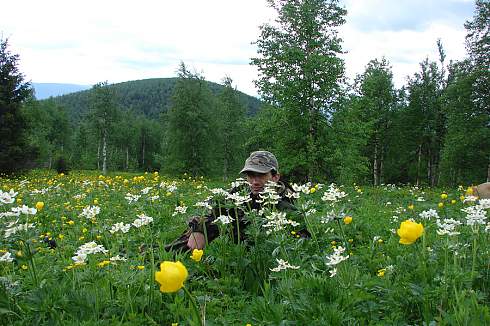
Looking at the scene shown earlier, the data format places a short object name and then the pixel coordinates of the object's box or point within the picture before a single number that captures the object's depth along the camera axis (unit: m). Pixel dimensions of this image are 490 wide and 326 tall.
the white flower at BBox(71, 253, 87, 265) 2.61
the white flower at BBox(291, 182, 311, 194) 3.27
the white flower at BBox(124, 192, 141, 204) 3.75
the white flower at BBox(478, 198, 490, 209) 2.79
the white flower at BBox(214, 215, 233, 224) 3.42
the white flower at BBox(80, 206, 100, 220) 3.08
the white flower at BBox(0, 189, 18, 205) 2.50
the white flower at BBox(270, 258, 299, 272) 2.73
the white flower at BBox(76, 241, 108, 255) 2.69
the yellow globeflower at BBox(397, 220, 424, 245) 2.16
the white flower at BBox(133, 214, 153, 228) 3.11
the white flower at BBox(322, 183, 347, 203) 3.04
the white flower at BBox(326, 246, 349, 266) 2.37
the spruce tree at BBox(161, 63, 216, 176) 35.34
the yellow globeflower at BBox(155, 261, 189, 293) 1.58
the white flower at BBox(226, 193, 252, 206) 3.48
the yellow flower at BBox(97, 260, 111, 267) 2.95
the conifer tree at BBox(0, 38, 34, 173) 24.89
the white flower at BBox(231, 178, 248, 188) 4.15
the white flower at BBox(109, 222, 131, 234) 3.05
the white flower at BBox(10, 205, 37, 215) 2.55
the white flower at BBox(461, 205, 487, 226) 2.52
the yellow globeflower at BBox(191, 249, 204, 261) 2.81
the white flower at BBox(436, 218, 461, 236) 2.53
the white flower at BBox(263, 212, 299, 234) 3.16
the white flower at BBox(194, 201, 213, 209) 3.82
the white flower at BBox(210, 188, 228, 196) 3.90
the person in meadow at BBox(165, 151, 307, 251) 4.34
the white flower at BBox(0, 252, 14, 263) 2.46
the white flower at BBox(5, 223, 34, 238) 2.43
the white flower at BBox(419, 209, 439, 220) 2.96
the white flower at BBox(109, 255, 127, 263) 2.81
